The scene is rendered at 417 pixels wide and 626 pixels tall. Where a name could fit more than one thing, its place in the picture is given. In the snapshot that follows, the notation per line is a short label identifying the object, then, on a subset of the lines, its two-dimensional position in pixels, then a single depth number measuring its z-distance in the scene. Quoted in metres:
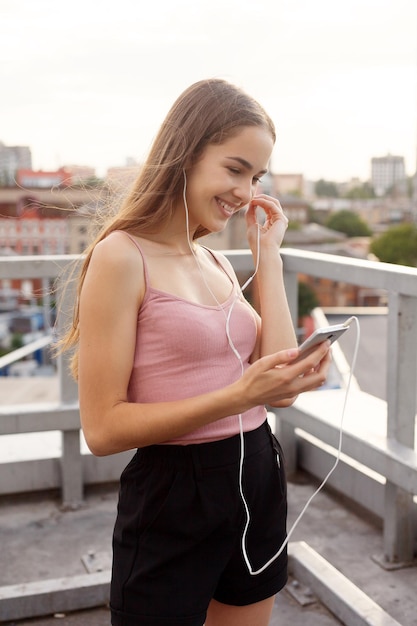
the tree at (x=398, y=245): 67.38
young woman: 1.17
